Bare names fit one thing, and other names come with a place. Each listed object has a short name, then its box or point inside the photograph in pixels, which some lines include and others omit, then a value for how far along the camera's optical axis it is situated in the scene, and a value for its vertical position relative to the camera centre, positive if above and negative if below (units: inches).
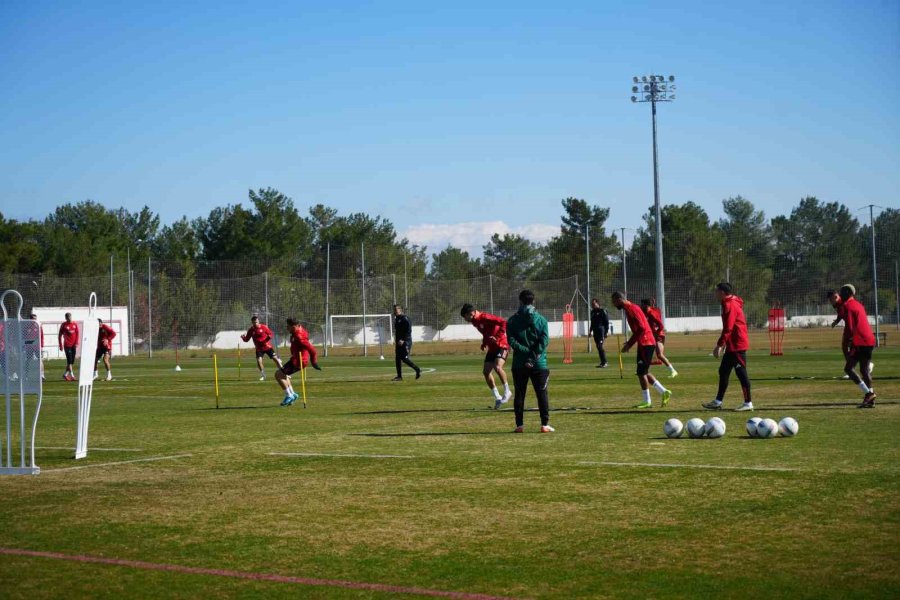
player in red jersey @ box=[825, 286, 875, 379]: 787.4 +2.3
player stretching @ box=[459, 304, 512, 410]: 825.5 -15.2
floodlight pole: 1996.8 +462.6
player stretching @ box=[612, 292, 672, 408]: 789.2 -16.0
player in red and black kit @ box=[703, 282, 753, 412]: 724.0 -19.8
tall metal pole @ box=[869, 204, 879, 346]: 1988.2 +93.8
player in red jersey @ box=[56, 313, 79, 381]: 1408.7 -6.7
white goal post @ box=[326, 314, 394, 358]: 2619.6 -3.1
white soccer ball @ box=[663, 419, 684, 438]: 594.9 -63.4
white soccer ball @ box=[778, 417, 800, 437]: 581.6 -62.8
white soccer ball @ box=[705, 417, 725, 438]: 589.6 -63.2
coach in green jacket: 631.2 -13.3
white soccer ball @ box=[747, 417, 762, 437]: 582.9 -62.2
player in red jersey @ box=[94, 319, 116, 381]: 1320.1 -8.7
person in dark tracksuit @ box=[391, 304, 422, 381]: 1248.2 -11.5
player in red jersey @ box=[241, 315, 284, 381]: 1077.8 -6.2
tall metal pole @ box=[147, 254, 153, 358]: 2359.9 +35.9
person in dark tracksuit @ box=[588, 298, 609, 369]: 1472.7 -5.1
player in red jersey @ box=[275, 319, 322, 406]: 923.4 -25.1
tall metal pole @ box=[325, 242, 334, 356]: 2308.6 +106.9
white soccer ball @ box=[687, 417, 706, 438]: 594.5 -63.7
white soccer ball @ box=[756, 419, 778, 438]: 580.1 -63.3
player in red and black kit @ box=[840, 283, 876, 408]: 762.8 -16.3
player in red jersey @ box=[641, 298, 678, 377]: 943.7 +0.2
